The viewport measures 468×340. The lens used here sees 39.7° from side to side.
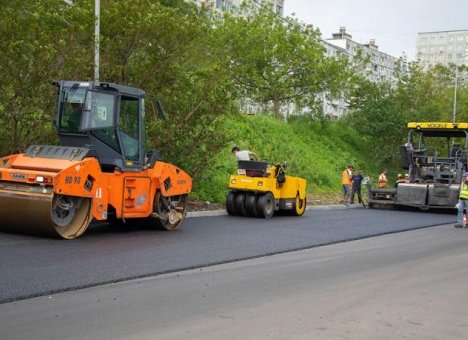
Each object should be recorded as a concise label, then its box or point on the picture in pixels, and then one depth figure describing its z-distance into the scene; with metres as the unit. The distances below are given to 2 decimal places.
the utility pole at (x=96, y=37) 14.15
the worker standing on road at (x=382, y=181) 25.39
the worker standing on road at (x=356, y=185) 23.81
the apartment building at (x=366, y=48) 88.25
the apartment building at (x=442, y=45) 128.12
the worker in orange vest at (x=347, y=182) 24.44
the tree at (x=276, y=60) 32.50
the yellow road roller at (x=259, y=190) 16.50
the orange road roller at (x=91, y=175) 10.33
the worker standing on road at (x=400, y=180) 22.22
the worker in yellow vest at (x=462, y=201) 15.97
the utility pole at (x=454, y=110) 38.36
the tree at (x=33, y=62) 12.88
